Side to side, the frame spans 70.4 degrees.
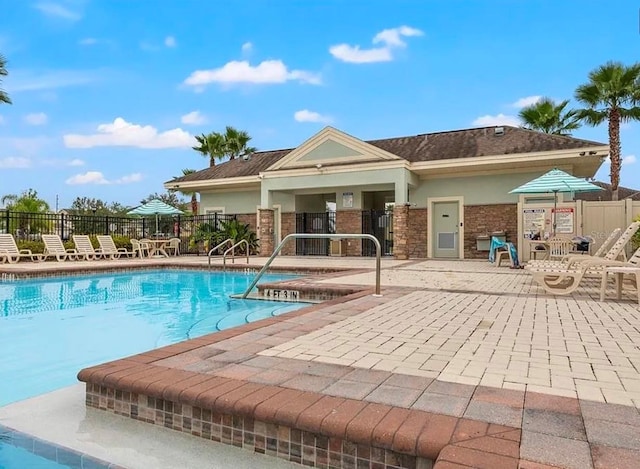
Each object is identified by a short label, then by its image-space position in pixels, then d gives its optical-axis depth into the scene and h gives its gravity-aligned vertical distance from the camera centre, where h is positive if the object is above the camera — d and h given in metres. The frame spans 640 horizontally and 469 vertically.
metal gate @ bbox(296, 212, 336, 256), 20.30 +0.02
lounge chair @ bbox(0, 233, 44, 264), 14.20 -0.66
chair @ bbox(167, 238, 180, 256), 19.61 -0.73
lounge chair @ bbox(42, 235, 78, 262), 15.29 -0.65
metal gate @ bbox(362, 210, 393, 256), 19.05 +0.10
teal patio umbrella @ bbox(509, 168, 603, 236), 10.46 +1.05
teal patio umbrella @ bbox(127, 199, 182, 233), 18.05 +0.79
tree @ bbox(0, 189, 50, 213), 19.84 +1.08
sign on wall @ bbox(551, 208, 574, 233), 12.64 +0.27
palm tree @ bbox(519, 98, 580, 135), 22.30 +5.61
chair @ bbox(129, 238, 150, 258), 17.98 -0.69
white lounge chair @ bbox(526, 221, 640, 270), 6.86 -0.41
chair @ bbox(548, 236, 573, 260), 10.59 -0.44
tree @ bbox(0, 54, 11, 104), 14.77 +5.12
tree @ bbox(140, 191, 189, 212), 42.56 +2.94
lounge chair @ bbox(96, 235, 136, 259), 16.80 -0.67
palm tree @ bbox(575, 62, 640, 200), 18.45 +5.56
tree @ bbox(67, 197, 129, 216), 40.82 +2.25
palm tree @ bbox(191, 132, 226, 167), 28.64 +5.34
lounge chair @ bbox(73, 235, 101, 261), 15.91 -0.63
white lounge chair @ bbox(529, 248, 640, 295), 6.17 -0.59
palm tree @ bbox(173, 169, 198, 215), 31.91 +2.06
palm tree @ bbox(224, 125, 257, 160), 28.90 +5.65
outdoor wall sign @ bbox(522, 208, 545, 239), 13.71 +0.28
